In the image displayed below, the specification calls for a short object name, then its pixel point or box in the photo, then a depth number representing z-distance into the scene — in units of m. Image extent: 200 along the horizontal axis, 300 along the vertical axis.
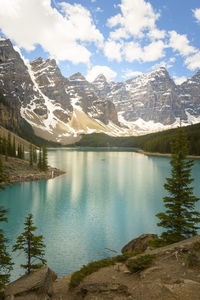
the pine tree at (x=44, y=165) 62.07
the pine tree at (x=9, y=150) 69.71
